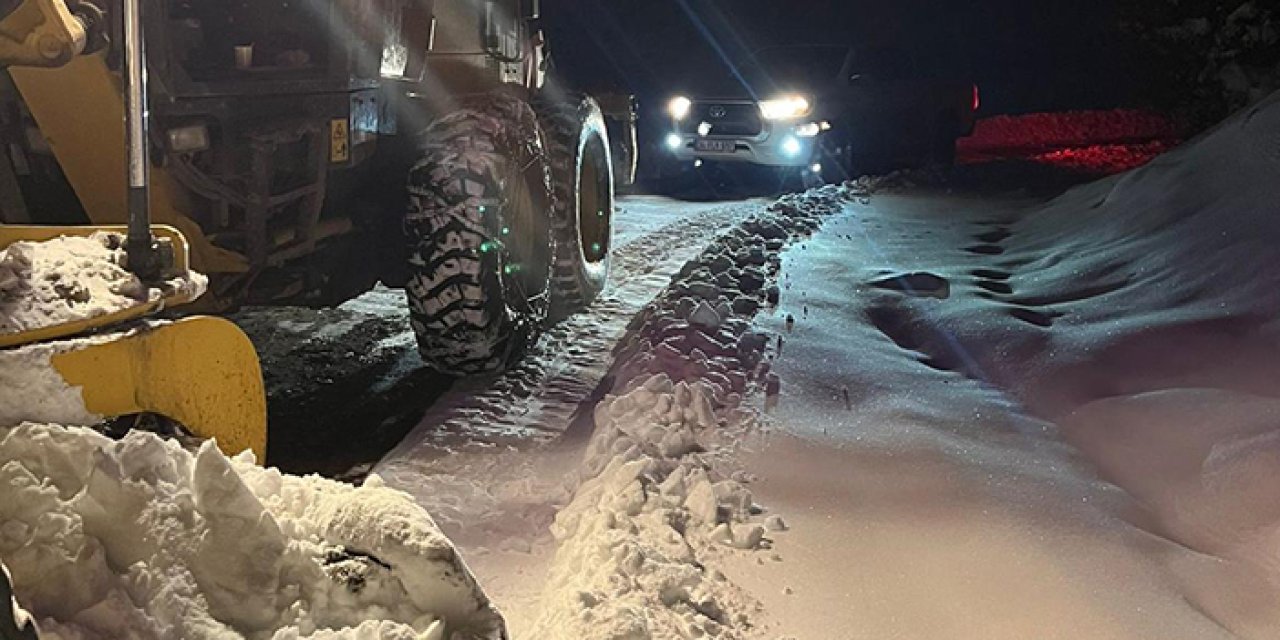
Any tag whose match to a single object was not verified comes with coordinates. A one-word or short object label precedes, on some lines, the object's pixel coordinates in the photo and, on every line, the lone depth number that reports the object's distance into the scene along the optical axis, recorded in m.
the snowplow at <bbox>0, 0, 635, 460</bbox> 2.56
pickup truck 13.91
